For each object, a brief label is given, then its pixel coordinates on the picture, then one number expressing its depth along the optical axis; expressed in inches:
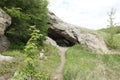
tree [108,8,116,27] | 428.7
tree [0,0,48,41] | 300.6
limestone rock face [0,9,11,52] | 290.7
